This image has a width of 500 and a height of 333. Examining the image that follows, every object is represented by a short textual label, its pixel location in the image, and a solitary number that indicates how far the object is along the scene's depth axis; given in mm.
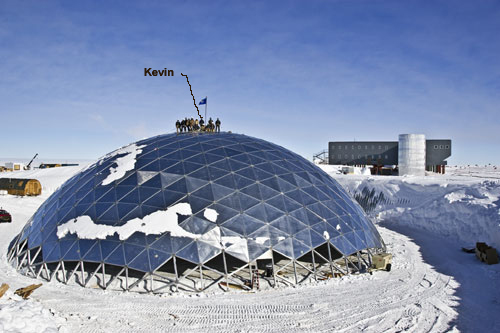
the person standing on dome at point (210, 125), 26625
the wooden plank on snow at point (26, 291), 14391
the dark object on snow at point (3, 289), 12861
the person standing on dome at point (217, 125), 27373
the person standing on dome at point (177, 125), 26597
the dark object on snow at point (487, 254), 20438
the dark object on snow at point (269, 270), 16859
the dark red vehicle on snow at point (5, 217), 33406
